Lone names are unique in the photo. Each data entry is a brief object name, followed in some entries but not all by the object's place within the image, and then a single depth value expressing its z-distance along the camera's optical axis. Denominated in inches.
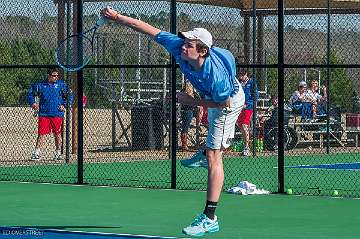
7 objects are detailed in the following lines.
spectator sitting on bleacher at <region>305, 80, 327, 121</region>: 949.2
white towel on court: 577.6
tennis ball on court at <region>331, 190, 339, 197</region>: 576.3
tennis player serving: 424.8
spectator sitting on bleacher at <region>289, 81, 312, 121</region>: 953.5
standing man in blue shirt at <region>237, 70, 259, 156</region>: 864.9
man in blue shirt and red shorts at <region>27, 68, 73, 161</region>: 816.3
